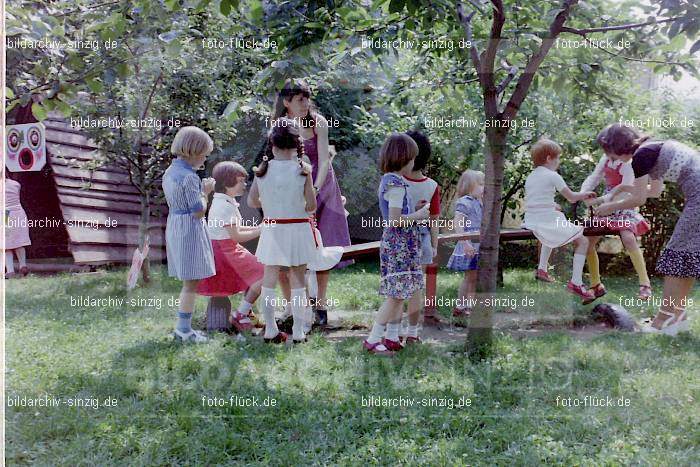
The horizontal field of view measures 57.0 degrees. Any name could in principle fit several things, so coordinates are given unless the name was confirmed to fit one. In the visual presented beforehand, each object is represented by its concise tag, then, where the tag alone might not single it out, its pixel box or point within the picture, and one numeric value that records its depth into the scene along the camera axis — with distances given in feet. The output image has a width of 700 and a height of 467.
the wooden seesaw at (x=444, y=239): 14.43
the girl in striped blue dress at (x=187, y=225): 13.33
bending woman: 13.12
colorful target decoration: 12.67
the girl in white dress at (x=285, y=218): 13.48
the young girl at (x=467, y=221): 14.89
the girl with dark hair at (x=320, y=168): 13.56
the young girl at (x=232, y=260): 14.56
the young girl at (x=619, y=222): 13.53
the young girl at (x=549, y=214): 14.10
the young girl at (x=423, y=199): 13.17
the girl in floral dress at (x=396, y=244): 12.80
